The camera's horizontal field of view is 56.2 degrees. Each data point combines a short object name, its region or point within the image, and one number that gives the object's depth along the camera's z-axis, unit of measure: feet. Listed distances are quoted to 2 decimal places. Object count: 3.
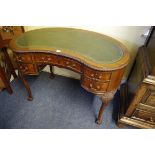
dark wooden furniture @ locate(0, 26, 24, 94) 4.49
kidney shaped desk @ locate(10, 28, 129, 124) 2.99
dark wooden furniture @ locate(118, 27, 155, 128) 3.01
